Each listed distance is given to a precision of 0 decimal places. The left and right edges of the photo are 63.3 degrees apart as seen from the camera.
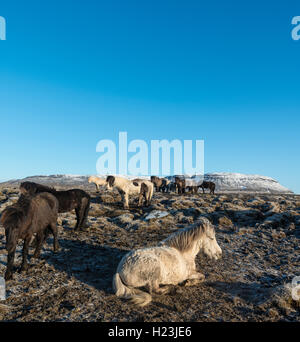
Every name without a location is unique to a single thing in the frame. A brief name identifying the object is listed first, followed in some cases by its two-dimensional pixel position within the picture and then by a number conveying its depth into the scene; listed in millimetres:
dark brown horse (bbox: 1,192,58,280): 5094
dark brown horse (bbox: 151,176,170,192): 30116
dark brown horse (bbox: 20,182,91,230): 8945
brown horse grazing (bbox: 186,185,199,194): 31506
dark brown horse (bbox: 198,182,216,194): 32000
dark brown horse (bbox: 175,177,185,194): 27266
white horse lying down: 4871
